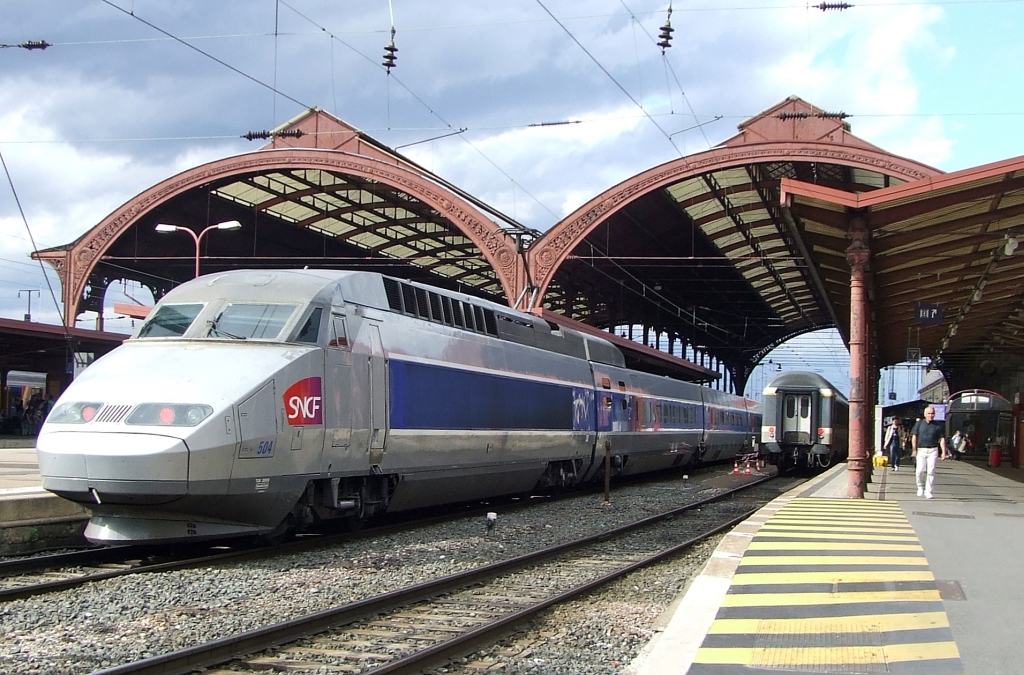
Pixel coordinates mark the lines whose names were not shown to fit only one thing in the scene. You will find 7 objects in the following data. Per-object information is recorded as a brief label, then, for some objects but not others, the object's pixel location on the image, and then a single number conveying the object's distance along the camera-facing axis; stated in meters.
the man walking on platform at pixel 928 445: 17.50
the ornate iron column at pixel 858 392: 16.55
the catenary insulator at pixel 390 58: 19.36
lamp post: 25.85
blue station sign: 21.17
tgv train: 9.28
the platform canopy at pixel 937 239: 14.16
